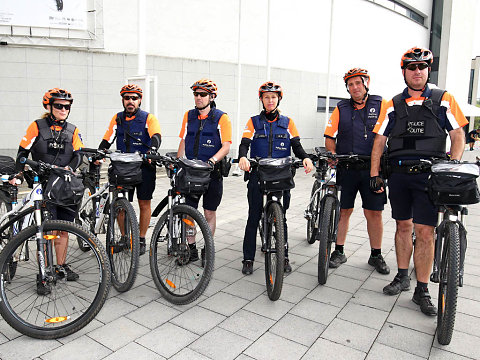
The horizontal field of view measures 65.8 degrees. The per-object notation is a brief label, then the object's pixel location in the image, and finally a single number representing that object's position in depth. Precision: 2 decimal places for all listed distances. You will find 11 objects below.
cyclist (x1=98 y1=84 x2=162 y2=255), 4.45
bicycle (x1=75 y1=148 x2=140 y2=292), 3.51
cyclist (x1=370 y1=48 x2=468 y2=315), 3.22
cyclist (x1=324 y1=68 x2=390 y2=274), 4.20
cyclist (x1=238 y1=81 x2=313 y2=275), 4.05
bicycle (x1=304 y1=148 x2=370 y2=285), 3.80
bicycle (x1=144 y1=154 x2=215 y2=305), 3.42
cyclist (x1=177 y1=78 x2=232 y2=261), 4.12
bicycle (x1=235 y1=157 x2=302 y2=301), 3.44
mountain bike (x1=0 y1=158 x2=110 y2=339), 2.79
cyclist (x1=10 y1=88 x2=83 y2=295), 3.67
